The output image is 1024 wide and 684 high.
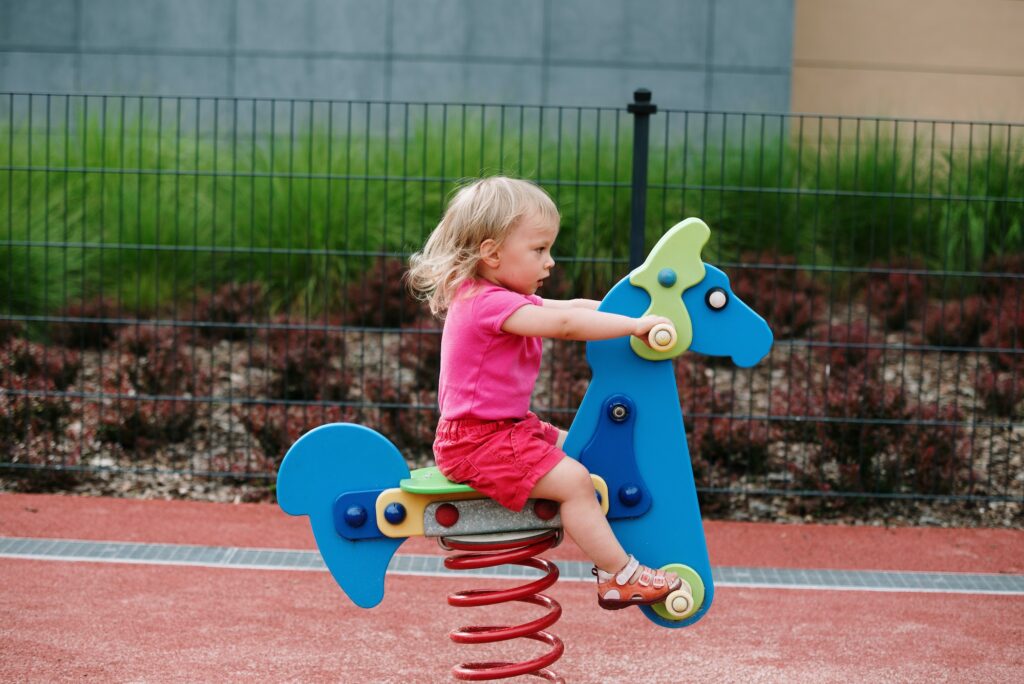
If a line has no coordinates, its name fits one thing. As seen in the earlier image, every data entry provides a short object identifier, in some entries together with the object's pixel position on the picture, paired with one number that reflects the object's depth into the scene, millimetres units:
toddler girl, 6602
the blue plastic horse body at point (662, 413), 7066
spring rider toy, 6883
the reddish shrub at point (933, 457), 14125
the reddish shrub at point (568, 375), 15039
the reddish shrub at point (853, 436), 14023
